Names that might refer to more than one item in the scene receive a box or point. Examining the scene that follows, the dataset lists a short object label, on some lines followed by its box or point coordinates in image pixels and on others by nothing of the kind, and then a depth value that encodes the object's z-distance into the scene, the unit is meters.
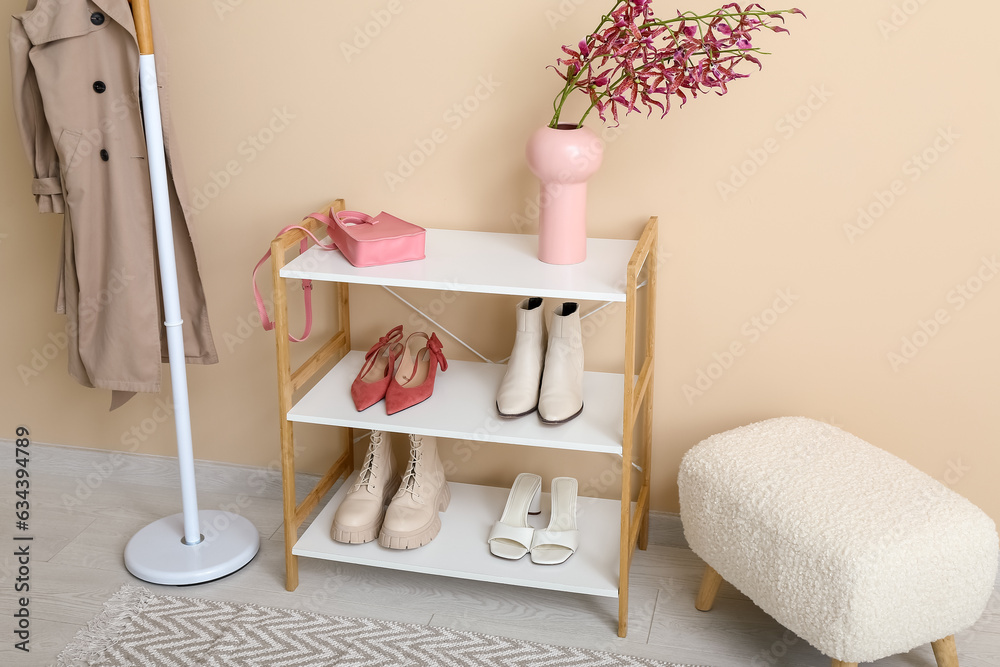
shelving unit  1.83
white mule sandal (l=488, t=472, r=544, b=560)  2.04
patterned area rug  1.88
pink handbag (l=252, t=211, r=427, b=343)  1.88
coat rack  1.88
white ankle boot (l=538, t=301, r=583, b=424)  1.92
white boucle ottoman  1.61
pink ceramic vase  1.81
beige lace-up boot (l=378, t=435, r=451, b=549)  2.04
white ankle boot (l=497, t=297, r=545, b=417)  1.96
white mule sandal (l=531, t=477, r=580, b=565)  2.02
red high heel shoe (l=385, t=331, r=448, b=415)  2.00
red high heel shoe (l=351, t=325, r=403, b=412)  2.02
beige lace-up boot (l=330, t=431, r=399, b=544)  2.07
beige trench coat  1.94
